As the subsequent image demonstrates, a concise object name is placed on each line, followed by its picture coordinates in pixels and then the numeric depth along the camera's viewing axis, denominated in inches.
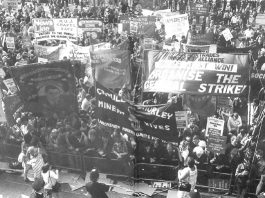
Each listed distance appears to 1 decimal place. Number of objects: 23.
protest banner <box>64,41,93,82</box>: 629.2
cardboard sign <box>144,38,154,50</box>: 708.8
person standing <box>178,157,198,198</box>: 367.9
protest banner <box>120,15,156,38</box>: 798.5
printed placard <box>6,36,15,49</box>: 756.6
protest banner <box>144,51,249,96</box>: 377.4
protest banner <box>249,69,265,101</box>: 487.1
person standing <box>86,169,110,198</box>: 329.1
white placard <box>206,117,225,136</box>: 392.7
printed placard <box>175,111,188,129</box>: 388.9
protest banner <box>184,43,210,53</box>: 627.2
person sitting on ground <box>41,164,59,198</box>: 378.3
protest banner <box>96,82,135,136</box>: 373.7
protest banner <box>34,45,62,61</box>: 643.5
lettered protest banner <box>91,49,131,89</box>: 474.6
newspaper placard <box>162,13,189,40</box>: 729.6
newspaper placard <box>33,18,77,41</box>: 727.7
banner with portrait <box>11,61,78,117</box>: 394.6
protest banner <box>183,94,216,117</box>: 418.9
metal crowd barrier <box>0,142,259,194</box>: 399.5
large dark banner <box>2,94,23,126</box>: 423.5
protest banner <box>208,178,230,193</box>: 397.7
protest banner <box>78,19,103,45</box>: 779.4
